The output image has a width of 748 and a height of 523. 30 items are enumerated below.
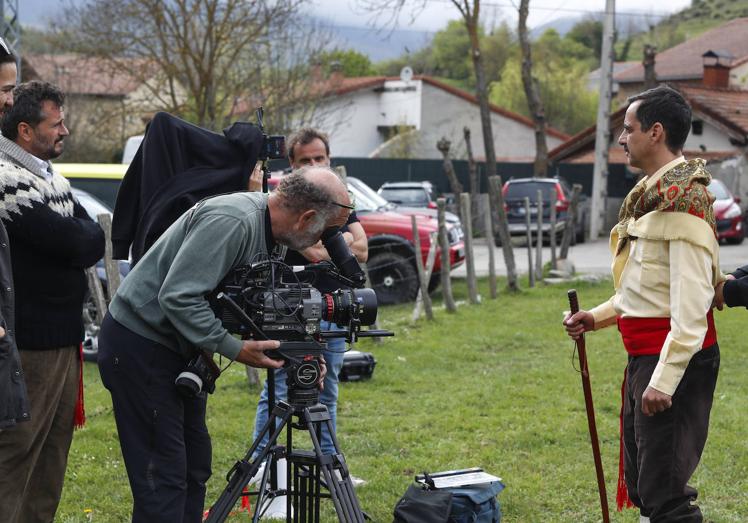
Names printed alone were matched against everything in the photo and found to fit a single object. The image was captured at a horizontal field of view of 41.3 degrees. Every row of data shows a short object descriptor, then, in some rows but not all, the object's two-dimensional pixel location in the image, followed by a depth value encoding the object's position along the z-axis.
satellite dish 43.78
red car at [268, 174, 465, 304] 13.25
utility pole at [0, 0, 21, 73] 12.20
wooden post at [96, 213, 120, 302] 7.66
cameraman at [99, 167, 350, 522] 3.57
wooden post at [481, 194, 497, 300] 14.05
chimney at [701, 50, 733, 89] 40.12
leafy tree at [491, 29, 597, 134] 57.12
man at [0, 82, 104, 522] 4.09
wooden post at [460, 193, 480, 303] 13.00
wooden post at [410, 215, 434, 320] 11.48
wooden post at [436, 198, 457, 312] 12.05
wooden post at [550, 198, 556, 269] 16.10
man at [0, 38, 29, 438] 3.15
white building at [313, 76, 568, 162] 44.72
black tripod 3.80
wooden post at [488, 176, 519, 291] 14.48
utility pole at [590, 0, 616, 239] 25.77
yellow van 11.02
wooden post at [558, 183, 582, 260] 16.47
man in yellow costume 3.68
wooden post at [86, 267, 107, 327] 8.44
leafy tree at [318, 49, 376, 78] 60.13
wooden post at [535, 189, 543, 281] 15.83
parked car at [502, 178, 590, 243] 22.72
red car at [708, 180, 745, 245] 23.64
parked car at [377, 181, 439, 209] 24.65
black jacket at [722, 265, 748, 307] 3.95
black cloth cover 4.39
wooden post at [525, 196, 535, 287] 15.23
